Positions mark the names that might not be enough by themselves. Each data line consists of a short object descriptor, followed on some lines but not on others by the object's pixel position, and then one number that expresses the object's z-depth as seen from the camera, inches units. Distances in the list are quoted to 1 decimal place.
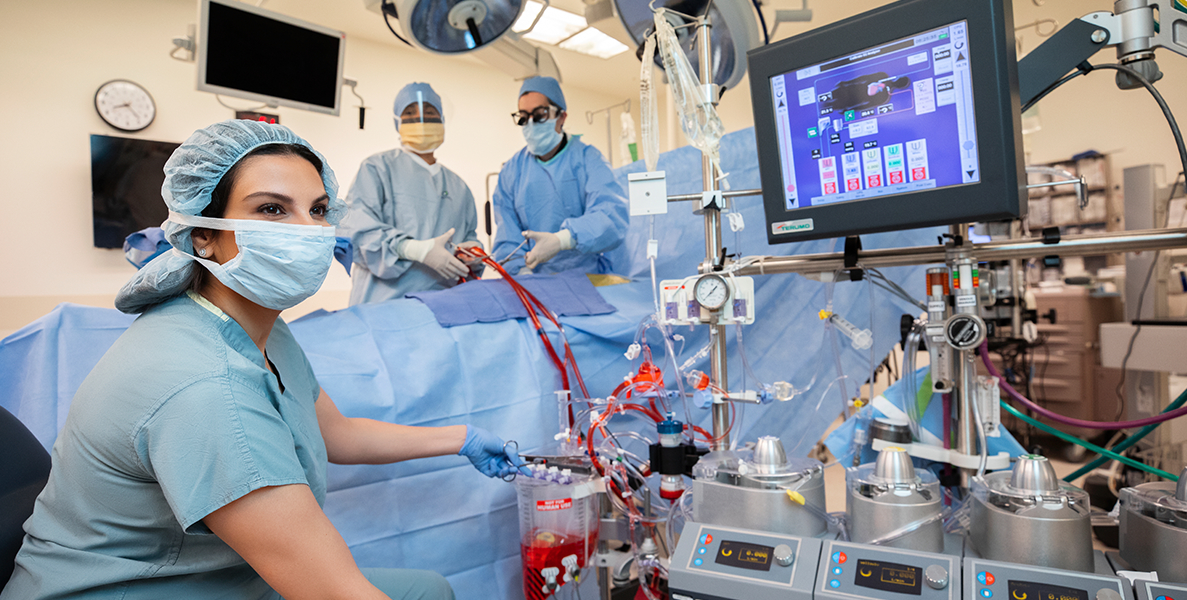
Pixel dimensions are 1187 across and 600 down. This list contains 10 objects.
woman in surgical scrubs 30.7
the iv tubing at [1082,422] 49.7
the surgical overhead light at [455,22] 84.2
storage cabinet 154.5
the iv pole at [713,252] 54.0
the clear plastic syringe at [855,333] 50.3
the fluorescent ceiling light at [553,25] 166.6
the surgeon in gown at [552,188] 95.2
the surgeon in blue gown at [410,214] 89.7
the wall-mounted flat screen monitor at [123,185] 140.2
